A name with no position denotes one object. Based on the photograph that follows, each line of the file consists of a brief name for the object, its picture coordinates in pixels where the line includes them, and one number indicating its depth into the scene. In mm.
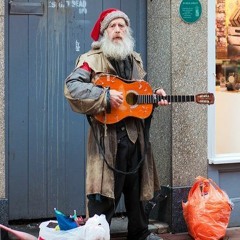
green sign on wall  7695
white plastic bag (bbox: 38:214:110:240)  5904
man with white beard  6315
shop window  8190
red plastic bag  7279
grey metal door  7514
